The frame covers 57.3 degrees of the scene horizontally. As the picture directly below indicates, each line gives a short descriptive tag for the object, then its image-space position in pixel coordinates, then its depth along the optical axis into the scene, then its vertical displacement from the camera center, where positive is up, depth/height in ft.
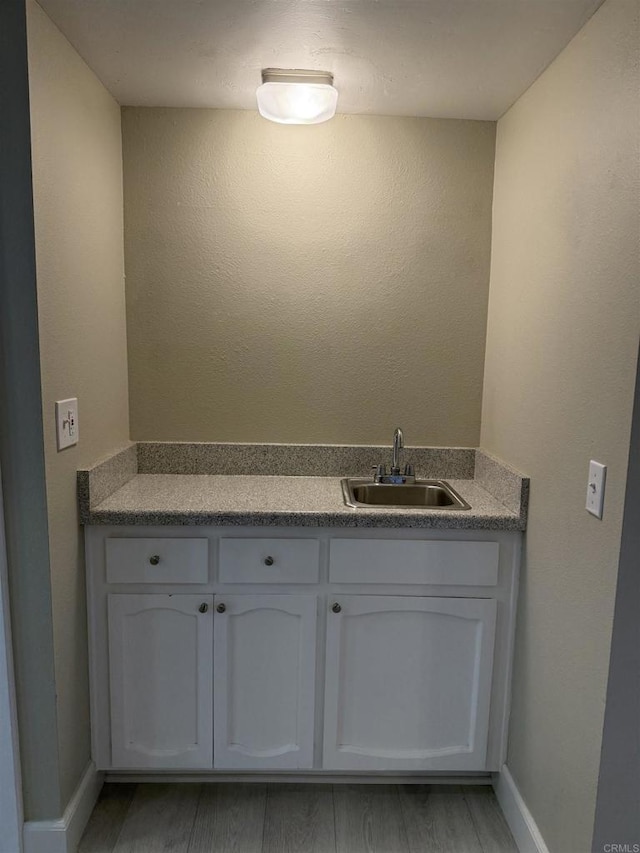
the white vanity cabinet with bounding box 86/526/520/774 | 5.58 -2.93
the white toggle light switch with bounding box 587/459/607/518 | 4.13 -0.98
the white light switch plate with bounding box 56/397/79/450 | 4.94 -0.72
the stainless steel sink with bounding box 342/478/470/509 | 6.70 -1.67
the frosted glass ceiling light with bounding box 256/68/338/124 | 5.43 +2.32
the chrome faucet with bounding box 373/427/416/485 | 6.72 -1.45
